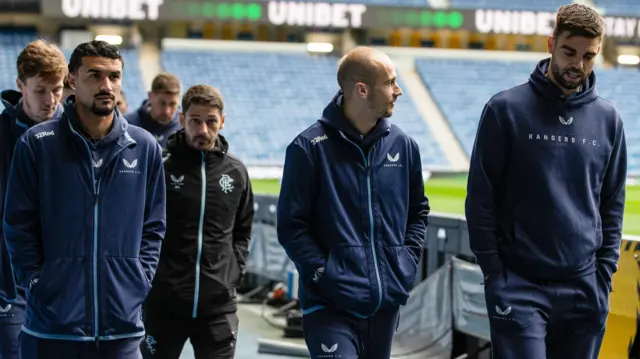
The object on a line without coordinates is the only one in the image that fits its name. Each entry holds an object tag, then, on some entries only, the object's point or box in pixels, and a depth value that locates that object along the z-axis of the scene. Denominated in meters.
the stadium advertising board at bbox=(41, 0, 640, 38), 28.52
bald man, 3.94
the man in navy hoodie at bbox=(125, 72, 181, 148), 6.80
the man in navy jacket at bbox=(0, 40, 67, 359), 4.51
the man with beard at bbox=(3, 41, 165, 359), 3.73
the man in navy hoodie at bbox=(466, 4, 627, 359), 3.87
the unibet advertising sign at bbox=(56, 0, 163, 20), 28.20
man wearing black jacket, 5.20
